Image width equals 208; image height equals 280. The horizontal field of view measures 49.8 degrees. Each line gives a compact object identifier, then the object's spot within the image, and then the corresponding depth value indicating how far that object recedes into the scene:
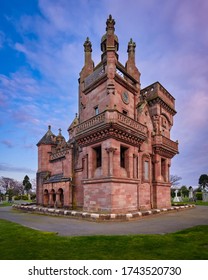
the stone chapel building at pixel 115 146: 17.52
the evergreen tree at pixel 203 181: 87.12
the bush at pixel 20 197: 68.39
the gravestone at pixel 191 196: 46.69
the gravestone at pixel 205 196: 46.12
